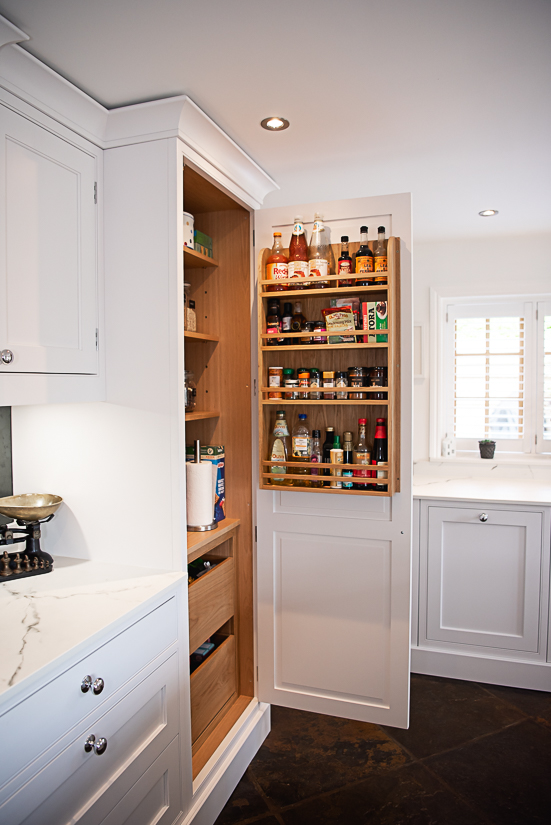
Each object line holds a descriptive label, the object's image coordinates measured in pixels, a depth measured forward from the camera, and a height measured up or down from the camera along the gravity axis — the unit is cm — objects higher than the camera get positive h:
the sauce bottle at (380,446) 206 -19
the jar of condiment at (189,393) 226 +1
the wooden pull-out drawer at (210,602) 198 -80
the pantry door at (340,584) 211 -76
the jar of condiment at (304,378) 213 +7
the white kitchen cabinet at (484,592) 272 -100
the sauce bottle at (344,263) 207 +49
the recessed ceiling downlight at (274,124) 182 +91
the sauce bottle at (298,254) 211 +55
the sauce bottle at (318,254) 208 +55
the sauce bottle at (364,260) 203 +50
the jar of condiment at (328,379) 212 +6
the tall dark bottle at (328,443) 216 -19
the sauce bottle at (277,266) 212 +50
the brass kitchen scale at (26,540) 166 -46
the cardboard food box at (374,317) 202 +29
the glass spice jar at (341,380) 210 +6
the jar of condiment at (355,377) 206 +7
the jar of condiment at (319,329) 209 +25
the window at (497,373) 350 +14
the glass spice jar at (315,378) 215 +7
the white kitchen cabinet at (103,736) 111 -80
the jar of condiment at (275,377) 217 +7
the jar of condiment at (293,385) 215 +4
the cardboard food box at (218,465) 227 -29
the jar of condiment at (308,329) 212 +26
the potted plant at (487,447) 353 -33
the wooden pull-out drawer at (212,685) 199 -112
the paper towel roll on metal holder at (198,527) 207 -50
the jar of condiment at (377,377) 204 +7
